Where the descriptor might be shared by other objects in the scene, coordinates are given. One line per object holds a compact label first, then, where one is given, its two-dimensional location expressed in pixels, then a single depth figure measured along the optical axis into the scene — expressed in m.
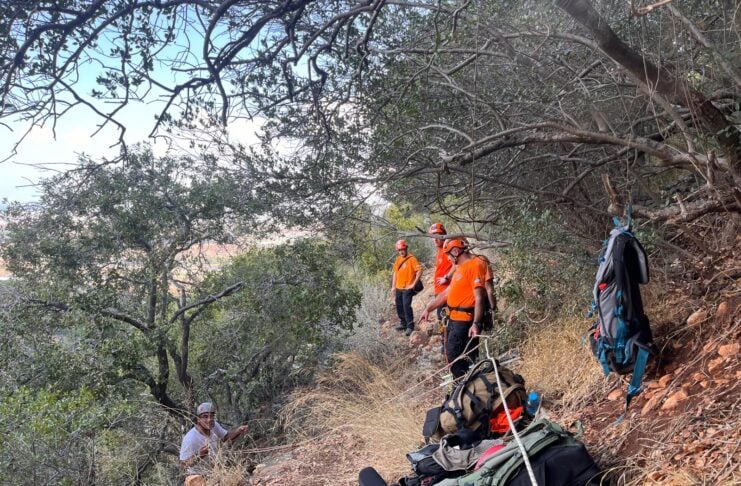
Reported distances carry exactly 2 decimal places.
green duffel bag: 2.93
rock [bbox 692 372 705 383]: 3.37
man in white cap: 5.80
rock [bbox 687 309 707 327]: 3.91
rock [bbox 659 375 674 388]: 3.64
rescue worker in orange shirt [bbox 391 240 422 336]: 9.08
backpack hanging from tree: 3.49
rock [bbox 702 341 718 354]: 3.58
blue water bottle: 4.15
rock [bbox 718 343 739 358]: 3.36
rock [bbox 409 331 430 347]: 8.84
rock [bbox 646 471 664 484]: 2.83
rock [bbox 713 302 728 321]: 3.72
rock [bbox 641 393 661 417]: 3.46
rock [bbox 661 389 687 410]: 3.31
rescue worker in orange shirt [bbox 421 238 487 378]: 5.59
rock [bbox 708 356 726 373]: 3.38
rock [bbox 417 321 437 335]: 9.19
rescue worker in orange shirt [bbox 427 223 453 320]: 6.63
